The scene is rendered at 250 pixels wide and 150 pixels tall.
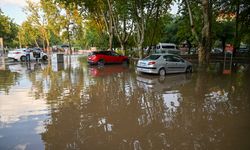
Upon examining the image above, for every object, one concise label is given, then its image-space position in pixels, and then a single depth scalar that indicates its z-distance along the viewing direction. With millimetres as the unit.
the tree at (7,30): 47125
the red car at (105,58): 26719
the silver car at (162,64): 16844
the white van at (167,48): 40119
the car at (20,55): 31656
